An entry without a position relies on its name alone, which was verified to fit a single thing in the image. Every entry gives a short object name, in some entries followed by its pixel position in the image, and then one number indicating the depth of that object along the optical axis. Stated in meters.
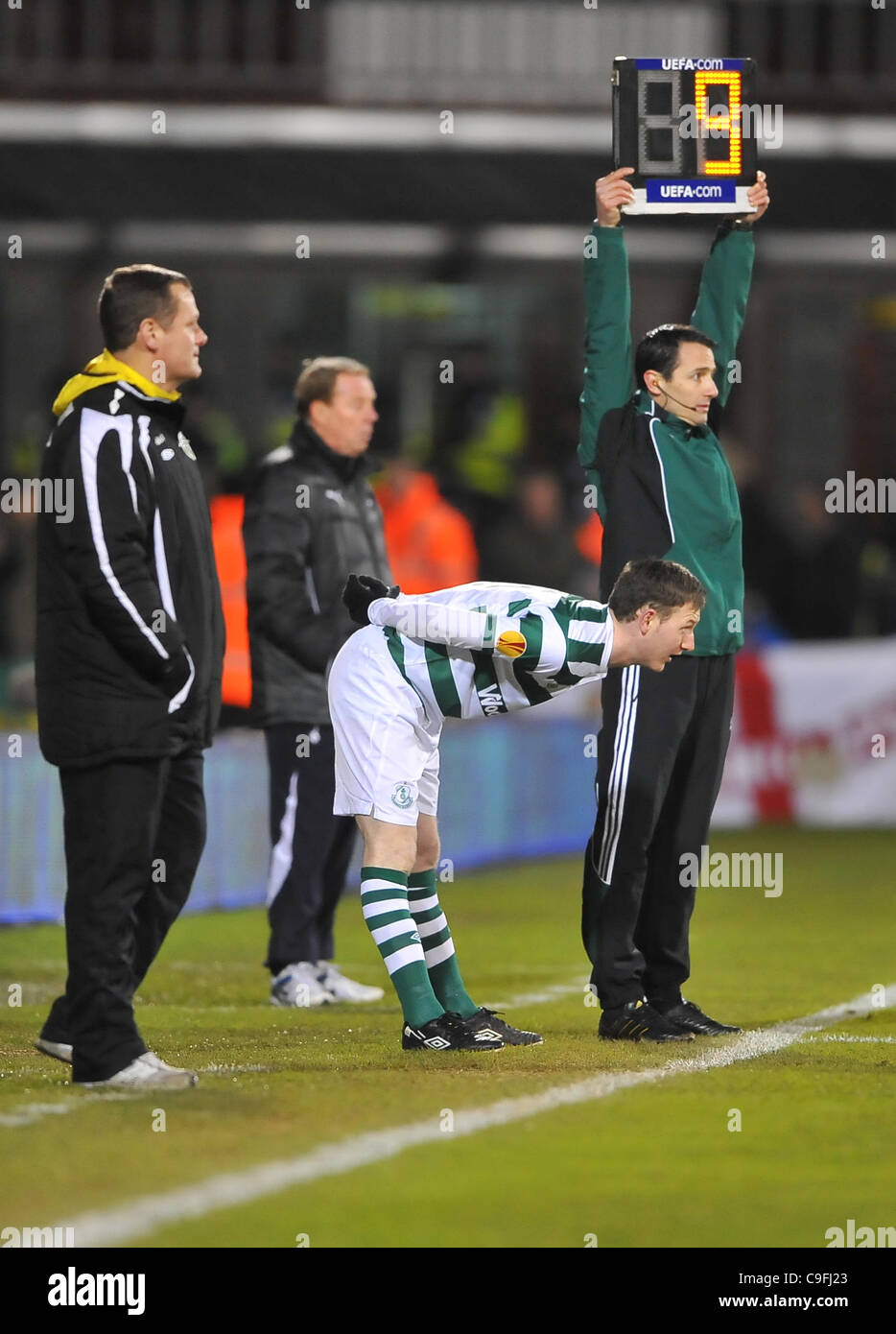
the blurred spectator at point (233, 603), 12.63
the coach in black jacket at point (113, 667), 6.49
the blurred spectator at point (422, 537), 15.18
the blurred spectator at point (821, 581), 17.88
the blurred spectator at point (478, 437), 18.89
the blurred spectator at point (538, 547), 16.16
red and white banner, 16.11
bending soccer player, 6.89
